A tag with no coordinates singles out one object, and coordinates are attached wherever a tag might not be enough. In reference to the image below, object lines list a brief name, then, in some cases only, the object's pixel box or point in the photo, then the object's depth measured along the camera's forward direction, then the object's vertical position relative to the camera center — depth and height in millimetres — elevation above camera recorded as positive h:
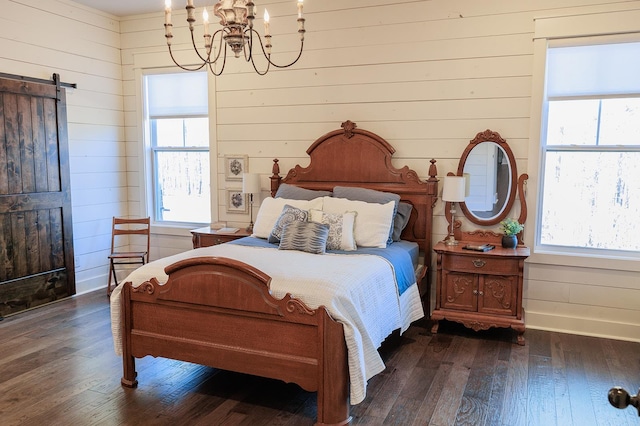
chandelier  2488 +760
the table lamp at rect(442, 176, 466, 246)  3930 -172
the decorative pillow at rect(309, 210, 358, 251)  3686 -449
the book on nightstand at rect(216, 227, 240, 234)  4676 -604
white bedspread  2512 -666
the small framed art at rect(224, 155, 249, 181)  4980 +13
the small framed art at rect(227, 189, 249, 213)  5020 -349
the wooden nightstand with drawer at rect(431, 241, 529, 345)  3654 -891
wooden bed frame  2490 -884
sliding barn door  4277 -291
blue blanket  3441 -627
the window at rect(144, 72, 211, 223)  5230 +223
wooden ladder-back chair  4992 -713
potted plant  3814 -489
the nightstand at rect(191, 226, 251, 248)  4609 -649
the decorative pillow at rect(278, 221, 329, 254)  3508 -495
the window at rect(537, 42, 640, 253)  3748 +154
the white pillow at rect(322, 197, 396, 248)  3760 -386
